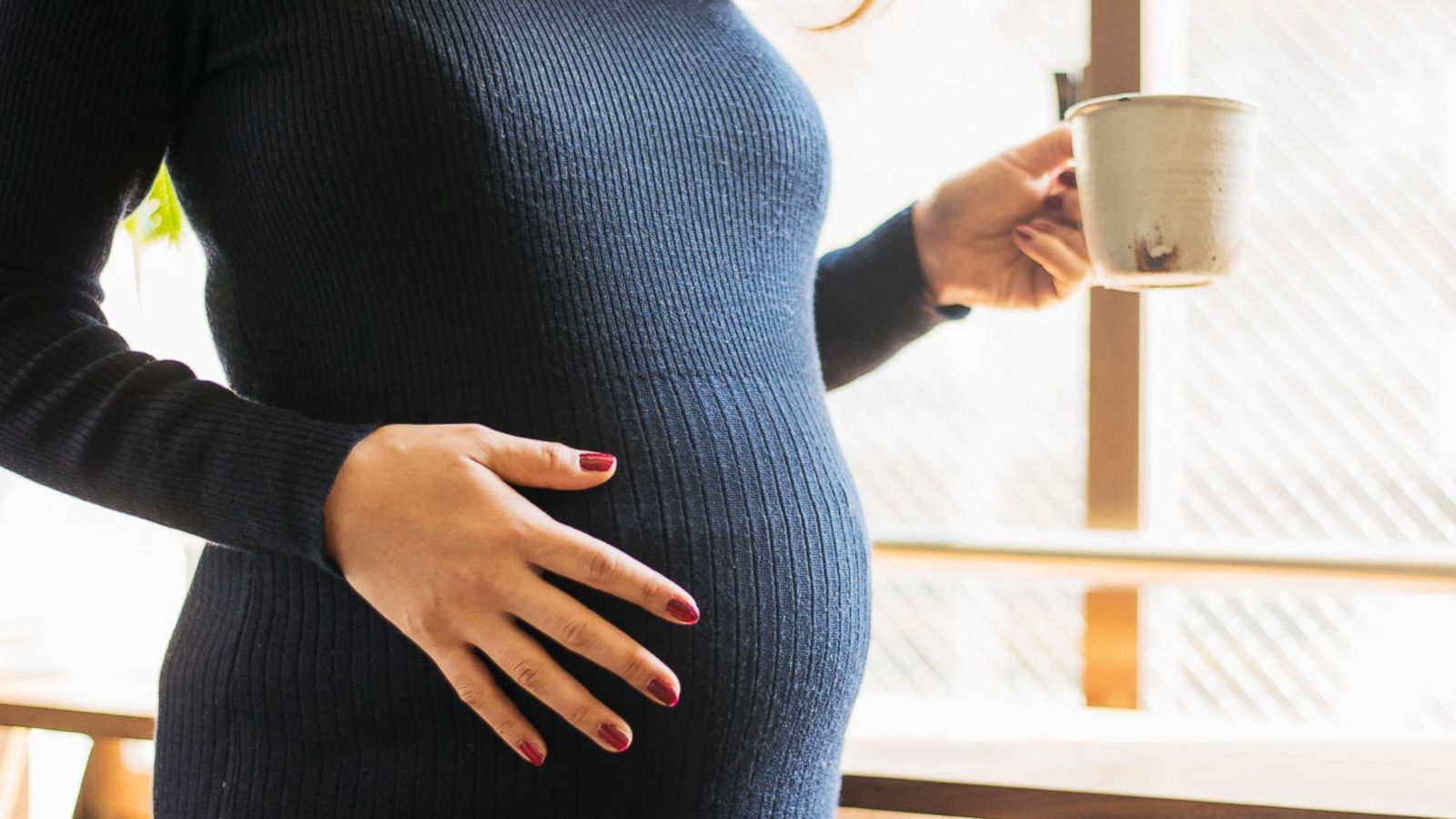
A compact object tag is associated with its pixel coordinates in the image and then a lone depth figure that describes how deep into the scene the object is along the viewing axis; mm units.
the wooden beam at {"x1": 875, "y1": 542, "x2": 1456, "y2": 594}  948
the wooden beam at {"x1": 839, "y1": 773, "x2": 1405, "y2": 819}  768
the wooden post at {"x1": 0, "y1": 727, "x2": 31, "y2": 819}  1169
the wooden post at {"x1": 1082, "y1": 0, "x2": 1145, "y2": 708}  1159
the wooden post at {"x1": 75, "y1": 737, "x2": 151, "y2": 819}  1255
